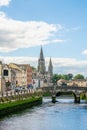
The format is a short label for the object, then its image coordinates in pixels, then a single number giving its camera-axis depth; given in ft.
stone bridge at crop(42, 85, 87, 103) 277.83
